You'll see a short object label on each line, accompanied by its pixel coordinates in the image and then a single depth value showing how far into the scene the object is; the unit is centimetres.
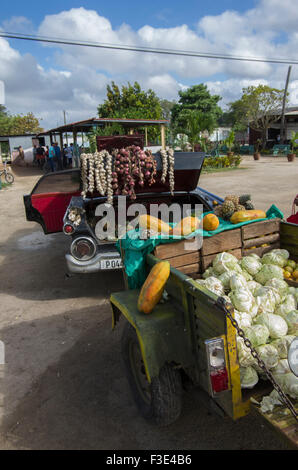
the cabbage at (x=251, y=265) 325
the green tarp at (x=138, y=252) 311
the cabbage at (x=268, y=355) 222
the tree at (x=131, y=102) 2602
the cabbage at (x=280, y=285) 291
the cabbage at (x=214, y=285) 288
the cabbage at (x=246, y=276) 318
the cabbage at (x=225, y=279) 300
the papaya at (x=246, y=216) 368
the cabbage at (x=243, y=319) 248
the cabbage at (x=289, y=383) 199
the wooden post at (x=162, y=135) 1897
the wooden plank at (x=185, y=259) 319
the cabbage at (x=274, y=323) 243
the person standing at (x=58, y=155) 2323
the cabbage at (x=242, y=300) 263
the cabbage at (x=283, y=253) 343
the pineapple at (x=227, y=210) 418
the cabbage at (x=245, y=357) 220
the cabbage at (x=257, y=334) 233
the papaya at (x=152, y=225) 352
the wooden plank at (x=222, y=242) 332
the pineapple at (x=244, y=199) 477
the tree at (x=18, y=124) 5231
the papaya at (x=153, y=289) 254
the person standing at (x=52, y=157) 2277
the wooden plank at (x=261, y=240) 354
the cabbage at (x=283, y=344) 231
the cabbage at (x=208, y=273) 321
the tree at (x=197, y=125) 2055
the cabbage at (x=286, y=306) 265
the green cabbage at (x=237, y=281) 281
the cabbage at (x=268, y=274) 313
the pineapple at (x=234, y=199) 444
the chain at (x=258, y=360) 173
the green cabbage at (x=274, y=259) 334
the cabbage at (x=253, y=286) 296
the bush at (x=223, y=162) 2291
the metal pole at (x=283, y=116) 3335
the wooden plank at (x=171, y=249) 309
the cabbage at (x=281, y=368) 217
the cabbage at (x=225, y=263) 318
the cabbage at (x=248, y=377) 210
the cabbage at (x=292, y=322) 250
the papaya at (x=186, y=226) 336
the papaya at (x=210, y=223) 335
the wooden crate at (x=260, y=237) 351
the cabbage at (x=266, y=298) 270
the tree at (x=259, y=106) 3466
